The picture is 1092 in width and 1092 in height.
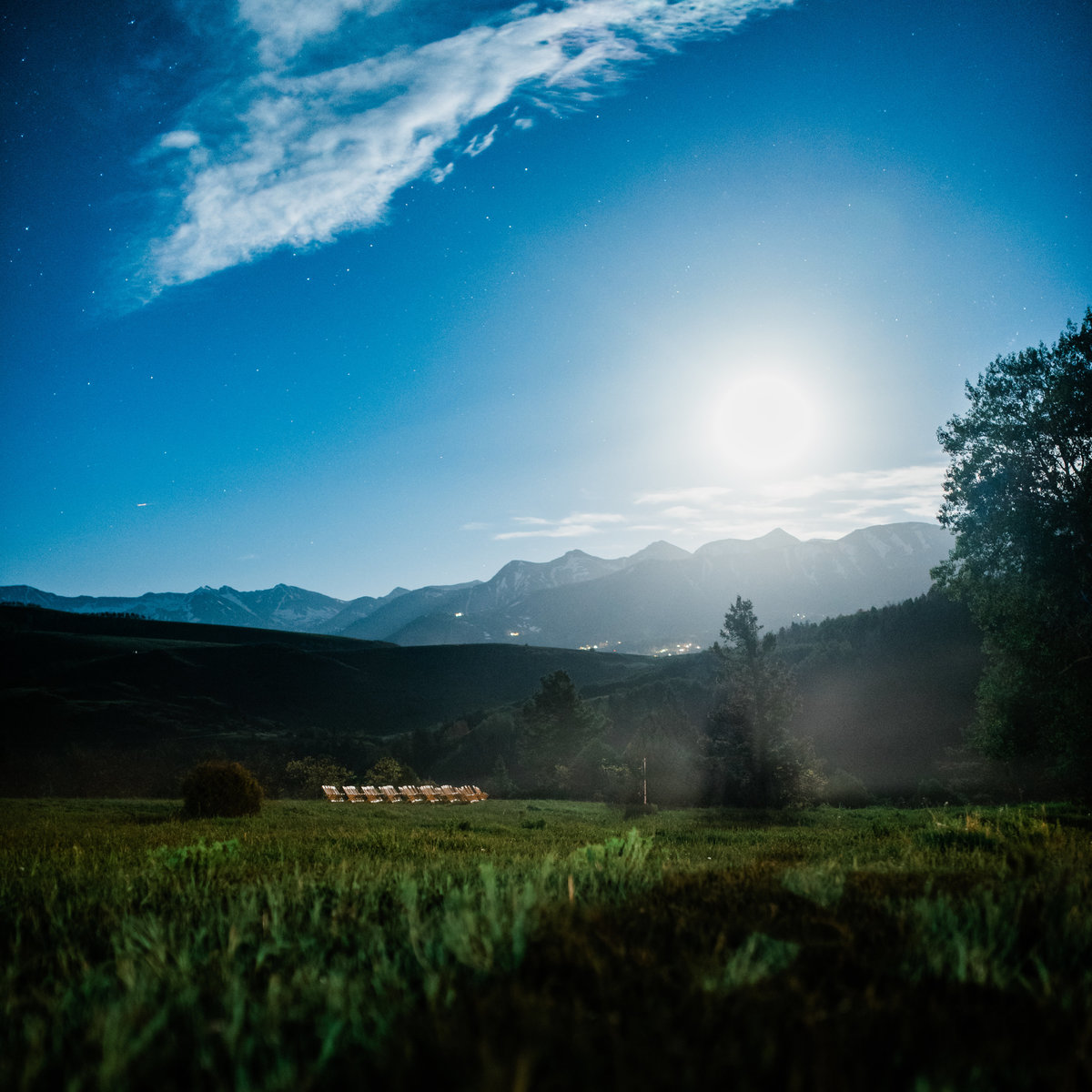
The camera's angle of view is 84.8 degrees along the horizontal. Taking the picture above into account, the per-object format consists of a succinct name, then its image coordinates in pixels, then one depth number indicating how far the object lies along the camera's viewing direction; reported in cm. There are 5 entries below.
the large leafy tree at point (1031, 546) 1834
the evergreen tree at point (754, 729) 2833
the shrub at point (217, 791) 1525
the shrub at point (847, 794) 3976
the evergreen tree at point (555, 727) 5812
